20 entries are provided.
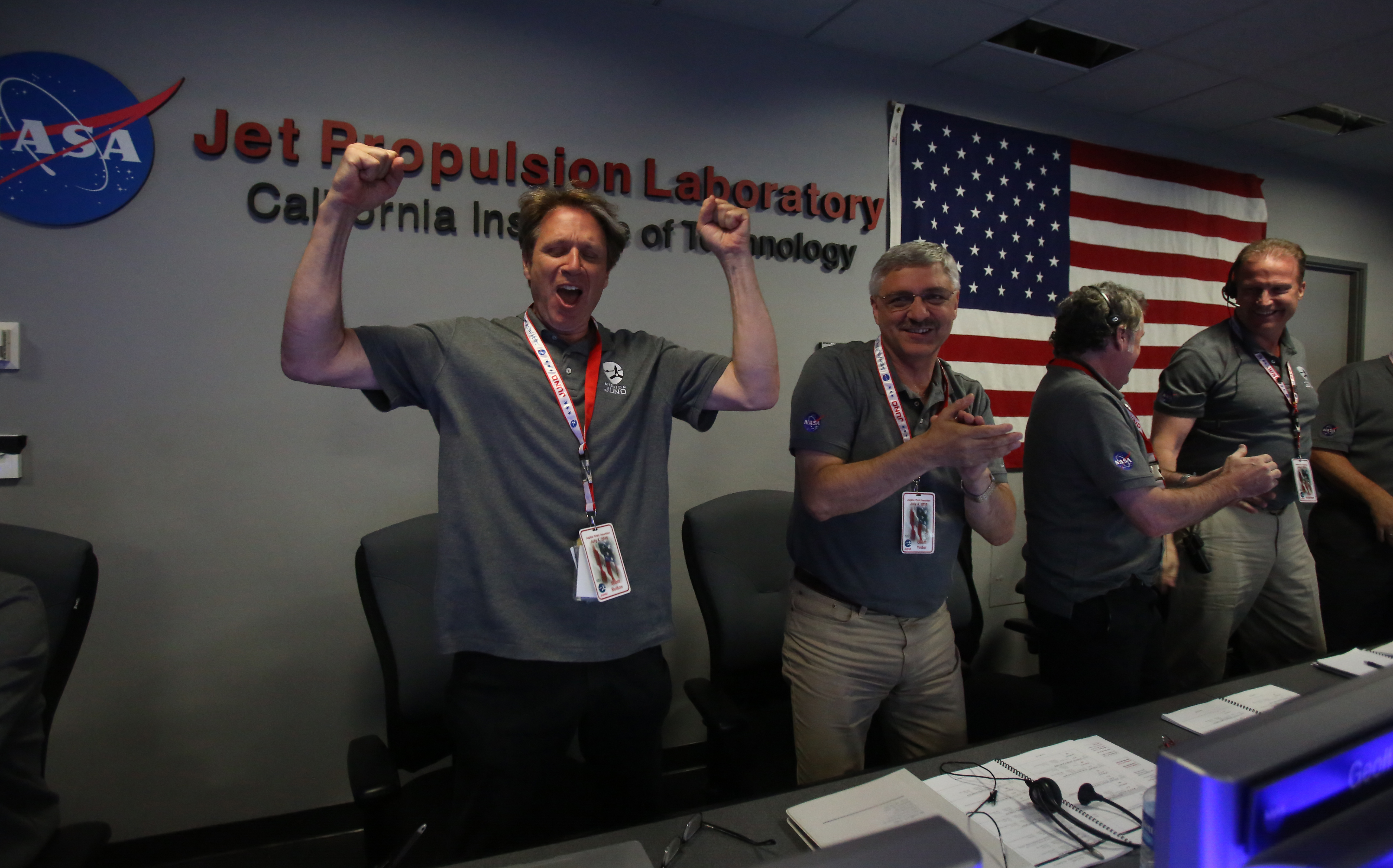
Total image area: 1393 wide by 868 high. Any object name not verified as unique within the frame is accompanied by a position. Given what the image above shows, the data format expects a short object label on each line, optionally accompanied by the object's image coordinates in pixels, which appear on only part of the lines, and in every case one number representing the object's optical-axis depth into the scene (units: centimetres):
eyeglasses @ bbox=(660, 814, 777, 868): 89
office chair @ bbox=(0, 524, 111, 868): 136
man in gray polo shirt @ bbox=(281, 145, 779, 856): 122
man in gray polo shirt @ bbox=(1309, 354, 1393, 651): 275
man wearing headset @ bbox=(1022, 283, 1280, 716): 162
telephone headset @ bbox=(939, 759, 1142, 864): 98
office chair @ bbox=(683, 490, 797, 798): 170
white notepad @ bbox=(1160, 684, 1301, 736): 129
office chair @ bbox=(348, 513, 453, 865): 158
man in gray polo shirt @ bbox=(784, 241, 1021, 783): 146
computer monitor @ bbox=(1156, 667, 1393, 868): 37
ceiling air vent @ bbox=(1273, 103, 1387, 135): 368
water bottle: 81
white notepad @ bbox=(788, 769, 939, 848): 94
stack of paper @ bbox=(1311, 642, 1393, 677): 154
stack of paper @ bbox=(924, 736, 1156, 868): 92
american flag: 312
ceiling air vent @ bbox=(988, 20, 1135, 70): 283
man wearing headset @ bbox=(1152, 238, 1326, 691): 223
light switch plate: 189
